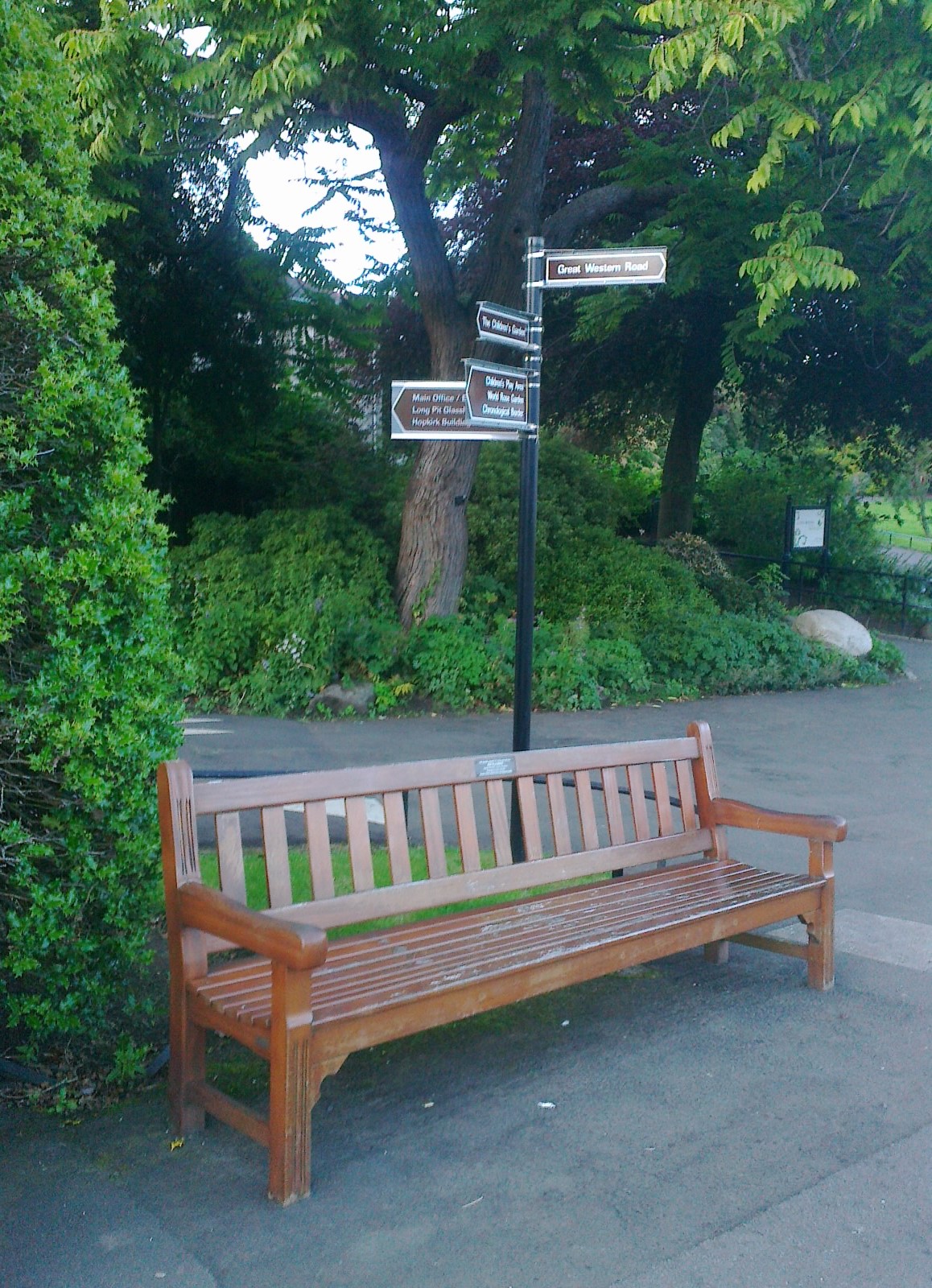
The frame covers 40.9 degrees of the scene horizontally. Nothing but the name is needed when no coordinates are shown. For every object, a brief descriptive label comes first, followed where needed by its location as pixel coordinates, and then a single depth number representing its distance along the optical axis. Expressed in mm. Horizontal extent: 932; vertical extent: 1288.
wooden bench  3309
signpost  5617
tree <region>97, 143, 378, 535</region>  14789
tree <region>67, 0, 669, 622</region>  9219
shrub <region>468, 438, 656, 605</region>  14727
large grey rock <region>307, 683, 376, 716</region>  11258
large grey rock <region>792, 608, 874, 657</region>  15406
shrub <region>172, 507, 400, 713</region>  11539
